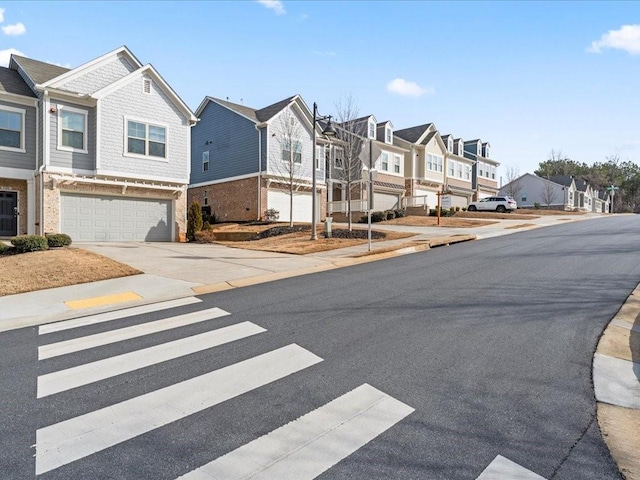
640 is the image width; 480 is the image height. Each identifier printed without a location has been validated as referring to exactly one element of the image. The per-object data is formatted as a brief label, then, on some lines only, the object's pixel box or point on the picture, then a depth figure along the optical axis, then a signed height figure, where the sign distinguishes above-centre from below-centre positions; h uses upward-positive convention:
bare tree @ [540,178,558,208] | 58.85 +4.77
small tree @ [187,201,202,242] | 21.33 -0.06
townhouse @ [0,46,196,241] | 17.48 +3.26
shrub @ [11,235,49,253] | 12.39 -0.77
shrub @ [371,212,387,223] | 31.42 +0.48
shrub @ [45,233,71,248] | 13.72 -0.72
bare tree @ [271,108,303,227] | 26.97 +4.66
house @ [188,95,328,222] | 26.70 +4.33
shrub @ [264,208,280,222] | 26.58 +0.44
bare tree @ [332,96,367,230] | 27.69 +5.54
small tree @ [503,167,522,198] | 63.44 +5.96
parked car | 39.25 +2.01
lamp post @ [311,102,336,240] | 16.36 +3.58
